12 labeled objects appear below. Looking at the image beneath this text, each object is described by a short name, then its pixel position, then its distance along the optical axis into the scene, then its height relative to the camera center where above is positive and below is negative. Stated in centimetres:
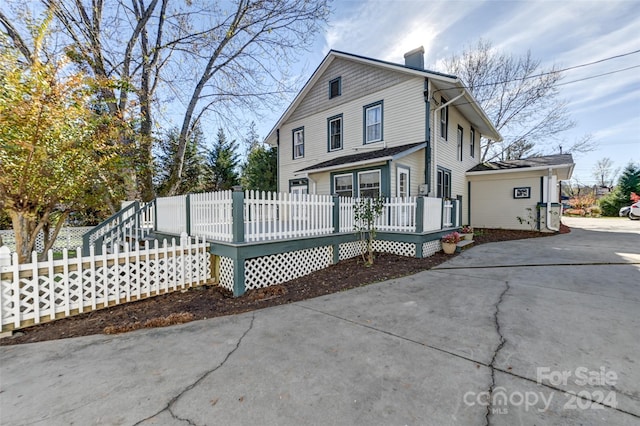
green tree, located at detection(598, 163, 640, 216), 2505 +94
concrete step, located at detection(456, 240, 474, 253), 854 -141
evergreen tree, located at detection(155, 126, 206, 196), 1733 +330
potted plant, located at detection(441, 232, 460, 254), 790 -119
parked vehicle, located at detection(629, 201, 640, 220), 2056 -87
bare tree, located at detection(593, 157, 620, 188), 4303 +478
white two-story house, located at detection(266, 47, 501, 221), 949 +319
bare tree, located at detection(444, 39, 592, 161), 1852 +791
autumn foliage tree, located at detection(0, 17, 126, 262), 449 +135
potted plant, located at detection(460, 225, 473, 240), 976 -113
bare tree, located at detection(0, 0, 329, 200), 911 +622
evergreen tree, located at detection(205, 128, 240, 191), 2498 +389
